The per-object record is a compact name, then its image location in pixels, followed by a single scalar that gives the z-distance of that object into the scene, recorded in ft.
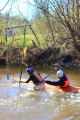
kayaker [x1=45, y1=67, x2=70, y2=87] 35.60
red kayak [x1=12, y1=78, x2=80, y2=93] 34.52
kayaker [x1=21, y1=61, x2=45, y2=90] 38.59
